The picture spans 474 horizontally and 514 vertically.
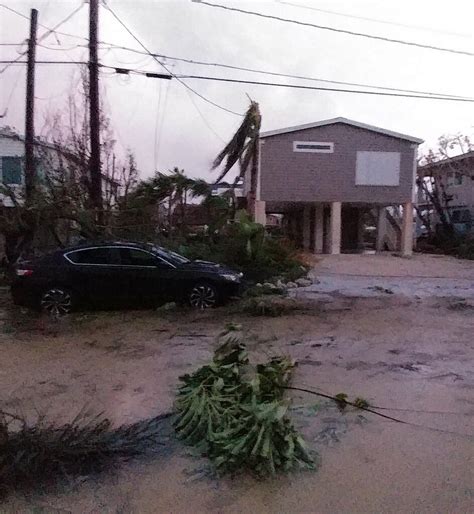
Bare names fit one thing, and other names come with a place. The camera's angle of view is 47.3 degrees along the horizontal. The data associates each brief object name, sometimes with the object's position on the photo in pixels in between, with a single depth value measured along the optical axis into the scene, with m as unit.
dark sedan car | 11.00
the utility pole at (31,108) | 16.03
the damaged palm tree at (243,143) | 18.49
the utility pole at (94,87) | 13.73
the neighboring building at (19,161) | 17.08
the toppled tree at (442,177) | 32.16
